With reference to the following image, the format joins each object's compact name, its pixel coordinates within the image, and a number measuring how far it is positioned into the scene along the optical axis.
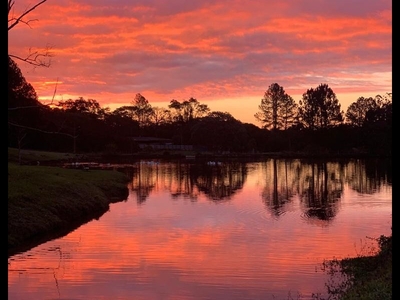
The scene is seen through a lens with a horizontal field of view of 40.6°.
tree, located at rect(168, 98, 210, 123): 173.25
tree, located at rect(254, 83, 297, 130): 150.12
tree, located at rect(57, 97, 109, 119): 144.75
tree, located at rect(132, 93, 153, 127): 174.50
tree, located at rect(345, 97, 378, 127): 144.12
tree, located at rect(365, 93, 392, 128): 109.34
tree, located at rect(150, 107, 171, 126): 176.85
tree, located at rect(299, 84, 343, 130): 143.75
